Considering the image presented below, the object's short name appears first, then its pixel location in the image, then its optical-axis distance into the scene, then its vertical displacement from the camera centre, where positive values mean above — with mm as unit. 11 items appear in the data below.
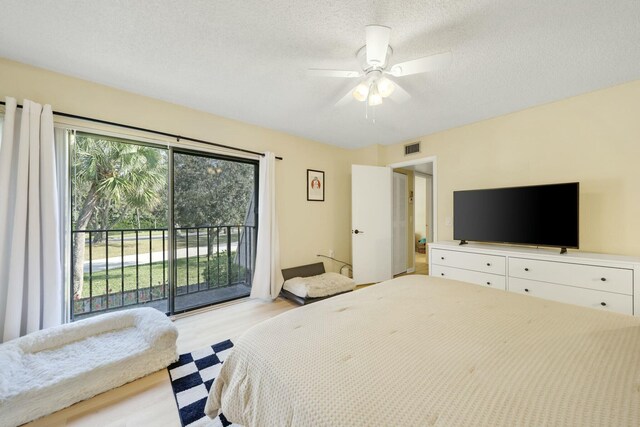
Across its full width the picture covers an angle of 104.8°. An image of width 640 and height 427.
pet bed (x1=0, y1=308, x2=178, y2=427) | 1396 -978
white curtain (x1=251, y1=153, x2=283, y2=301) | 3295 -319
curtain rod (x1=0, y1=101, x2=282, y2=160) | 2092 +852
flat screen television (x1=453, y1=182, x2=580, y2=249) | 2391 -17
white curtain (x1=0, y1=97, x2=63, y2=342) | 1824 -78
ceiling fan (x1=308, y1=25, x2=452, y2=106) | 1475 +967
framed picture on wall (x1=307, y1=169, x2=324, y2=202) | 3928 +465
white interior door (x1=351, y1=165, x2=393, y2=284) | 3961 -153
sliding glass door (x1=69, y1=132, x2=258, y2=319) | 2812 -154
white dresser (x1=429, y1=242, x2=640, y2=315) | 2021 -576
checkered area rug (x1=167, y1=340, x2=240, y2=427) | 1422 -1179
